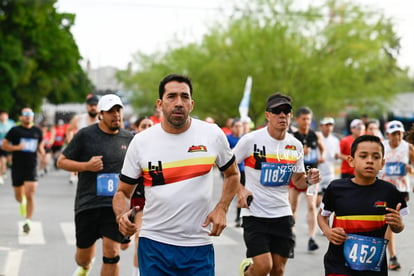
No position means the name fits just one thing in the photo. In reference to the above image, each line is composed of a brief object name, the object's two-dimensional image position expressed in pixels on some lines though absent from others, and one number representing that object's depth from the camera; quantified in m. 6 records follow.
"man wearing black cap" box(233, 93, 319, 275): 11.04
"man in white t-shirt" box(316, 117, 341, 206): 20.53
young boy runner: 8.23
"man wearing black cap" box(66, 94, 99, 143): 16.16
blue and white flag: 31.19
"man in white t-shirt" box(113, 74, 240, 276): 7.74
